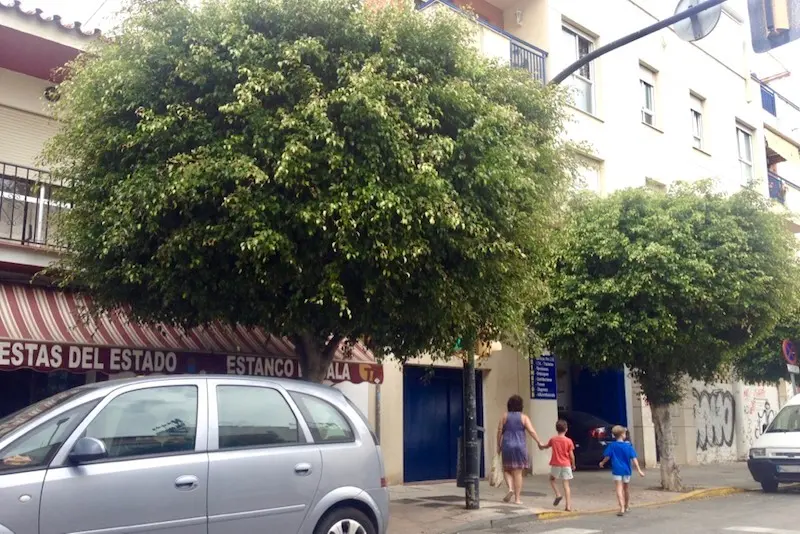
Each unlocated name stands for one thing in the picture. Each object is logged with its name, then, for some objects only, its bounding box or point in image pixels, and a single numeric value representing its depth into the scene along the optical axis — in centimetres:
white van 1434
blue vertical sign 1747
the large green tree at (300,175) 786
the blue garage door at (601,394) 2020
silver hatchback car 525
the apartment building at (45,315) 978
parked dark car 1842
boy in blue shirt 1162
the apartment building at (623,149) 1611
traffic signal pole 955
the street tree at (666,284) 1344
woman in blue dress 1201
